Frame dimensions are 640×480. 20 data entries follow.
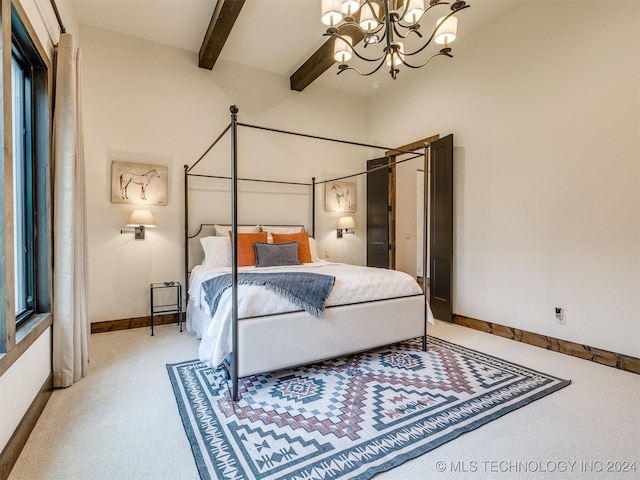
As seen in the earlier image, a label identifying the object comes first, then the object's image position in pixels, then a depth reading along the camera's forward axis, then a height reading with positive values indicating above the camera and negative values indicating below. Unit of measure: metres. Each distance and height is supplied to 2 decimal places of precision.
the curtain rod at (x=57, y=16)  2.30 +1.54
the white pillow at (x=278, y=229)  4.40 +0.04
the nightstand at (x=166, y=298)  3.79 -0.78
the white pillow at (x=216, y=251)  3.72 -0.21
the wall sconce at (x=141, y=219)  3.54 +0.14
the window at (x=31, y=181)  2.01 +0.34
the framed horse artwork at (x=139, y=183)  3.69 +0.56
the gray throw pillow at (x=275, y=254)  3.65 -0.25
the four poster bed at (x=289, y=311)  2.21 -0.60
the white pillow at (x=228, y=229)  4.05 +0.04
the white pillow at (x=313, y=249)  4.28 -0.22
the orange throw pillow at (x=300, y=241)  4.06 -0.11
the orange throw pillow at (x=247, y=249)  3.68 -0.19
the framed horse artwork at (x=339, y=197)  5.10 +0.56
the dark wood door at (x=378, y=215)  5.02 +0.26
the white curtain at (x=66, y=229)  2.30 +0.02
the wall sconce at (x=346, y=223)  5.05 +0.14
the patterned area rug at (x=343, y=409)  1.58 -1.07
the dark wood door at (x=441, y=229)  4.00 +0.04
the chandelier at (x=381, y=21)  2.25 +1.48
